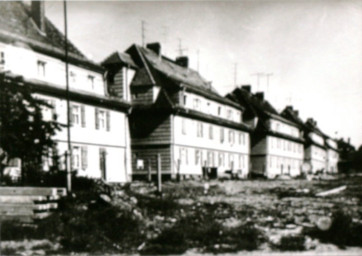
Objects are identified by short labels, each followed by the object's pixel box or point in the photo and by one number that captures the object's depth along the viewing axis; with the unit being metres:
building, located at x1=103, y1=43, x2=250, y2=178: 30.53
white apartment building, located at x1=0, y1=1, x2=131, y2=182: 19.44
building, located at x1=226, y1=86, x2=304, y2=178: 49.81
